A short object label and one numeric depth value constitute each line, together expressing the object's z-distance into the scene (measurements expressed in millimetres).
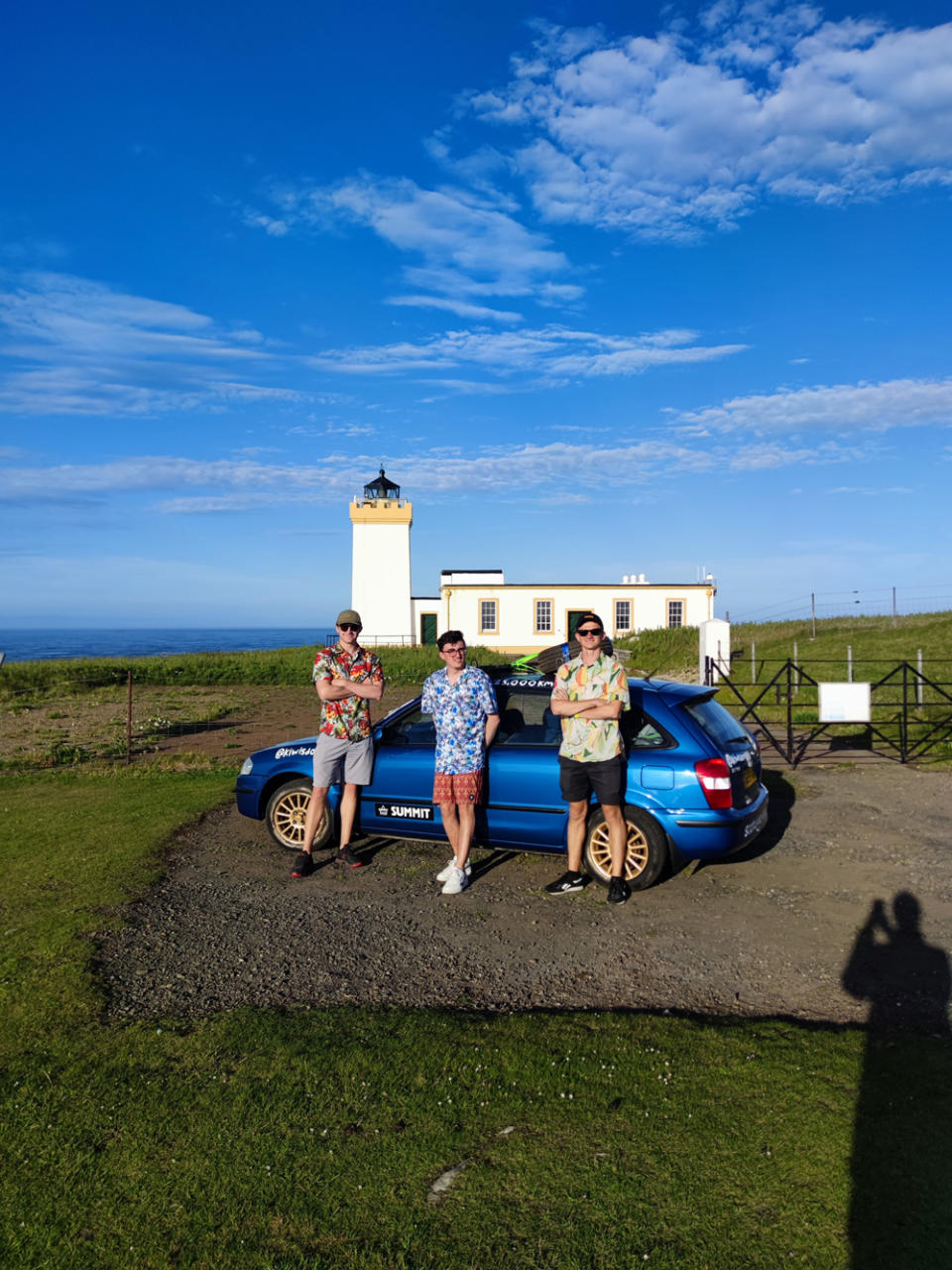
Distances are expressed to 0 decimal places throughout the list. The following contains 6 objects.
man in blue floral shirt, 6133
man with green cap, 6555
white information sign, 11133
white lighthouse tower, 45906
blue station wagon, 5922
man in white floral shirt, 5762
